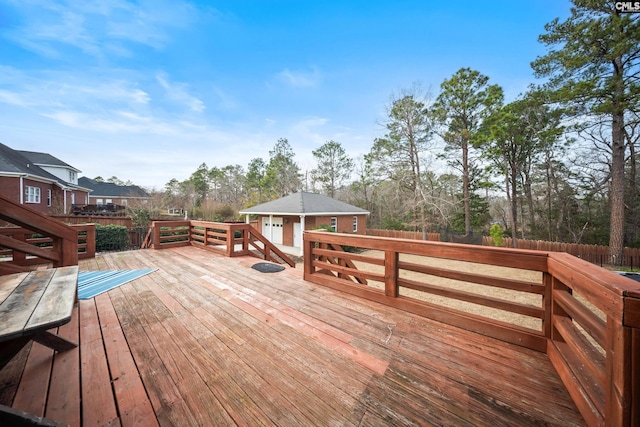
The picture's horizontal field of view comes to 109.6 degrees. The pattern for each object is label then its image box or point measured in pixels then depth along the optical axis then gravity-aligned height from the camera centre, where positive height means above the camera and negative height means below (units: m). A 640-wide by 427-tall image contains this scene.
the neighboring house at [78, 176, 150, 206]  29.47 +2.53
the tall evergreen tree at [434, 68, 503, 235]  14.01 +6.74
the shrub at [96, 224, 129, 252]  7.76 -0.96
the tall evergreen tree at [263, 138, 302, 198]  24.50 +4.30
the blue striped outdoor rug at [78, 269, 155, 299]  3.30 -1.17
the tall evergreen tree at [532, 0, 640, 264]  8.31 +5.88
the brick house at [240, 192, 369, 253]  13.34 -0.26
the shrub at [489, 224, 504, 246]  12.94 -1.29
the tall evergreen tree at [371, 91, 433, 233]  14.26 +4.65
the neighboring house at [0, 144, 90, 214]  12.70 +1.87
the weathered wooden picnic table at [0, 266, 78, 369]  1.16 -0.60
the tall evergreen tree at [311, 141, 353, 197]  23.33 +4.87
